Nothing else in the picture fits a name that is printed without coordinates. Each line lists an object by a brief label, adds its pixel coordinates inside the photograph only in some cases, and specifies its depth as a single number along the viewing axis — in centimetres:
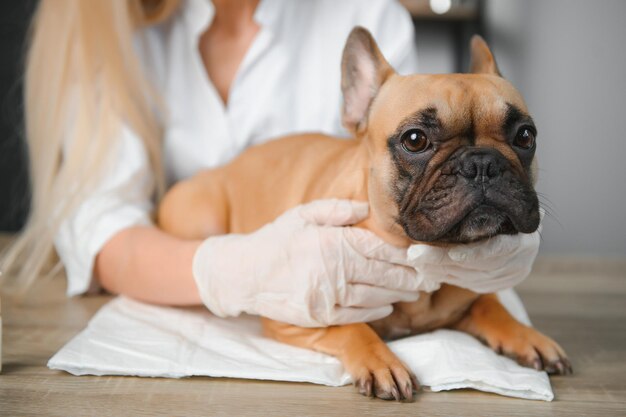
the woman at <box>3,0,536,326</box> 126
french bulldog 109
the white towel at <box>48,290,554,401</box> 112
